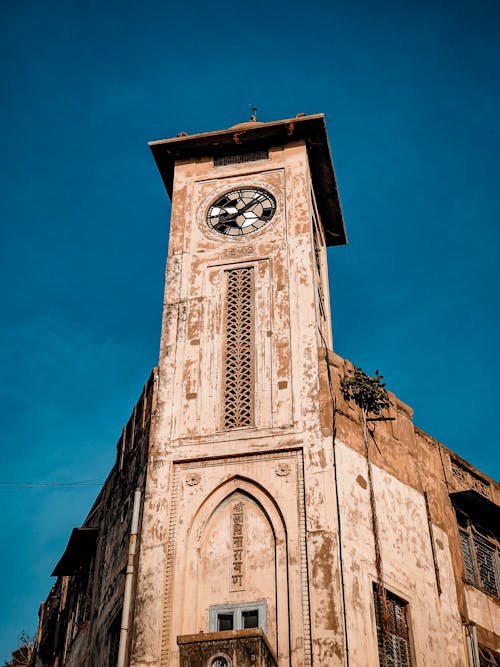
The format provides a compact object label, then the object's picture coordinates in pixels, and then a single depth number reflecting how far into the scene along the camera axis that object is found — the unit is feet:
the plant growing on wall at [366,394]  55.57
